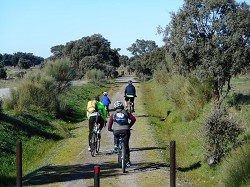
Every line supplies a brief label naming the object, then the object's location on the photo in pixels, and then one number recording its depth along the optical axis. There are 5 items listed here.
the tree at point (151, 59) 60.93
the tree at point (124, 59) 157.50
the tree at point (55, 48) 155.07
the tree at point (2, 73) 76.38
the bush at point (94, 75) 57.35
